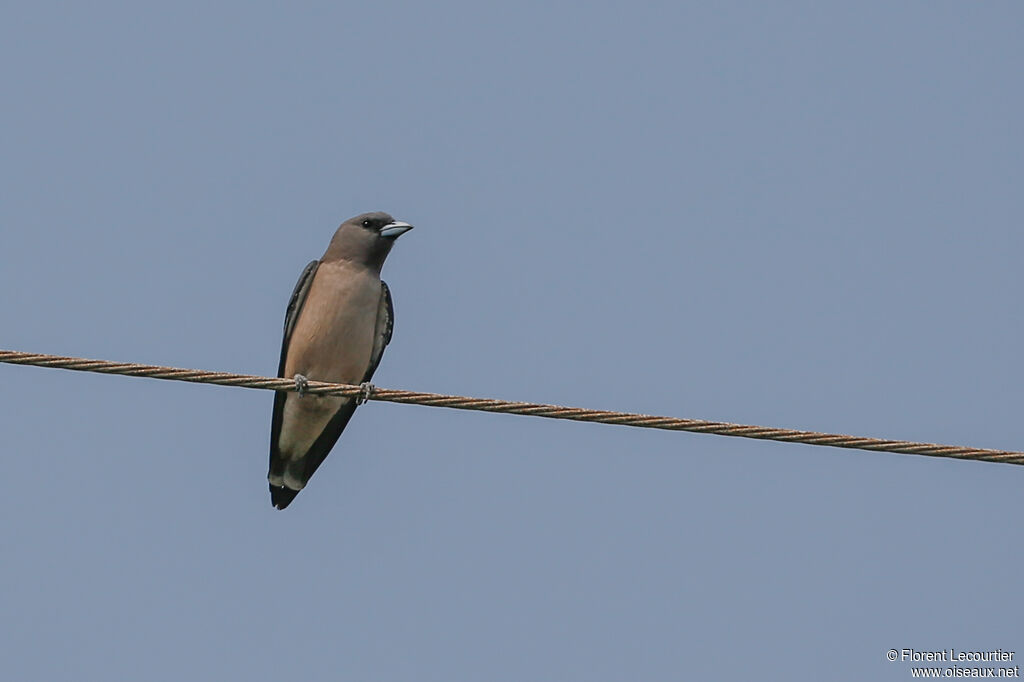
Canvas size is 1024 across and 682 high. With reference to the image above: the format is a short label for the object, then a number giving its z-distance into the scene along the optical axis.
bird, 18.44
